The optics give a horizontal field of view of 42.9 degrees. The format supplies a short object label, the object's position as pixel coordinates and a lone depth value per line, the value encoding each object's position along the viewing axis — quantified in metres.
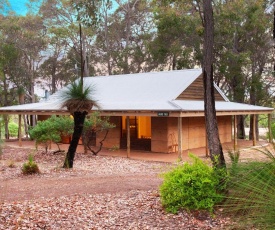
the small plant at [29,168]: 9.91
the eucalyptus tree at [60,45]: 30.27
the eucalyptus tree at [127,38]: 32.34
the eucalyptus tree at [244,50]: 23.39
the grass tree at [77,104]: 10.93
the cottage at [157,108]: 15.13
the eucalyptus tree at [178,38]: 23.84
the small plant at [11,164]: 11.46
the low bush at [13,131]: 33.17
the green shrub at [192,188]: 5.68
